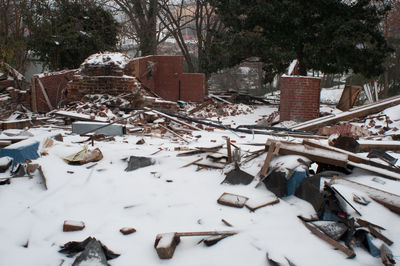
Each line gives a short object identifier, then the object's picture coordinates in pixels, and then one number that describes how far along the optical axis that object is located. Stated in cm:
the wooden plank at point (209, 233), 262
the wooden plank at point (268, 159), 354
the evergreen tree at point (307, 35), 1413
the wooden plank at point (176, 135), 581
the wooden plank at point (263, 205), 304
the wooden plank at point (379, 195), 296
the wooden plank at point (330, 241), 246
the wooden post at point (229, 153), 410
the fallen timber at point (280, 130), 635
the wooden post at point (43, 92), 1033
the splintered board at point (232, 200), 312
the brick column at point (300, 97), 900
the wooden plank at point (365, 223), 273
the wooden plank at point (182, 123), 670
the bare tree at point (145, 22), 2028
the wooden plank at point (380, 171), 347
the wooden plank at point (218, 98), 1620
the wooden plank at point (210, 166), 401
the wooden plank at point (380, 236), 259
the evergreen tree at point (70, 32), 1512
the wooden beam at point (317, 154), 353
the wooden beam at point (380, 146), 505
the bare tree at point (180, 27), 2097
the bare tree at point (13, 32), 1333
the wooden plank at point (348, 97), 1033
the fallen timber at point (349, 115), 787
